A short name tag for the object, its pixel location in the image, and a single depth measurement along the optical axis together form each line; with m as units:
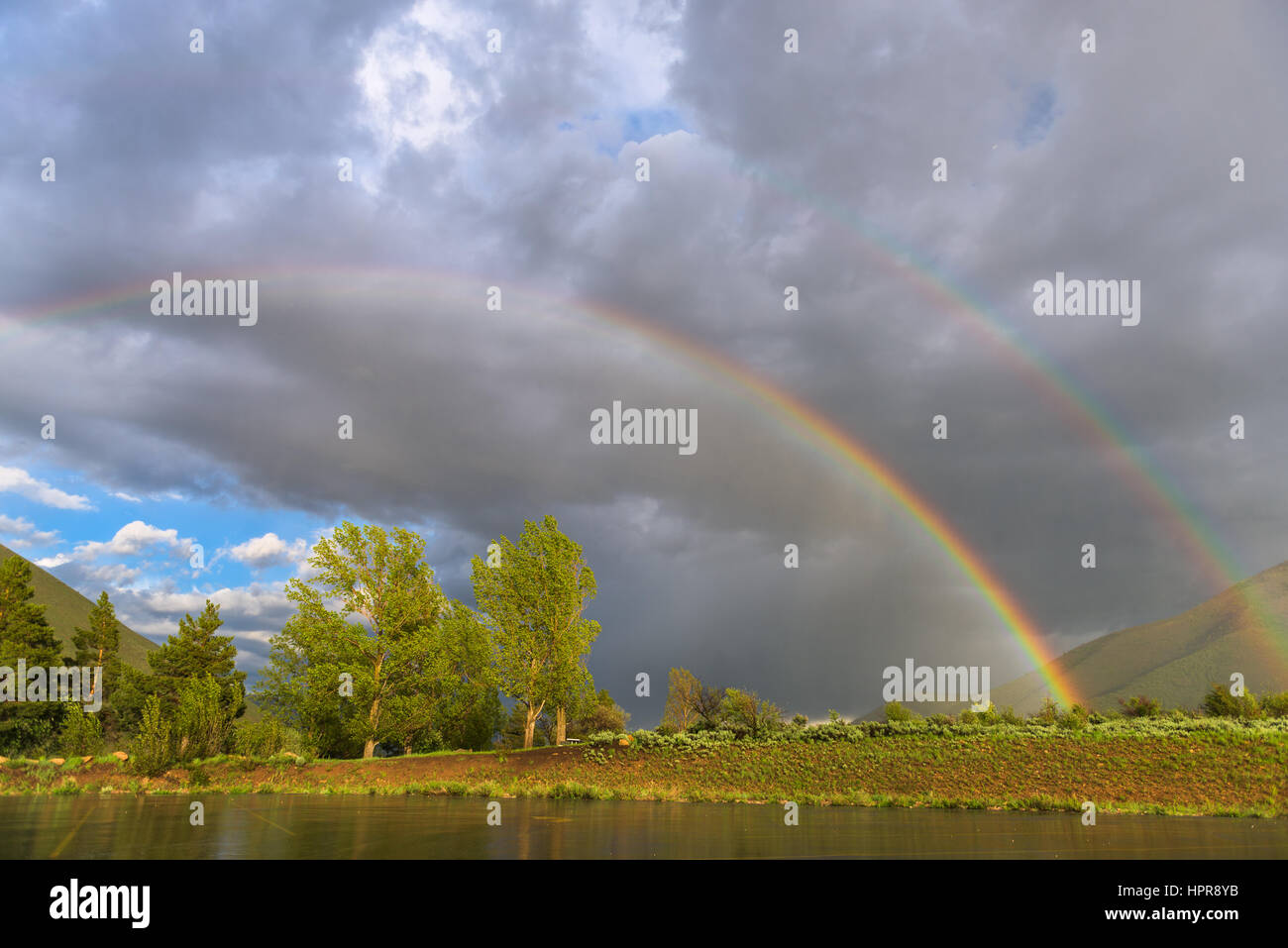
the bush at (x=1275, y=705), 52.34
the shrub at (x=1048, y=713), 41.17
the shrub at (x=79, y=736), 40.91
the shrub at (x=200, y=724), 31.92
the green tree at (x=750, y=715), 36.69
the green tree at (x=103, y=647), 71.62
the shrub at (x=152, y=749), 30.62
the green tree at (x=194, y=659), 64.88
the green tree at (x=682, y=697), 68.38
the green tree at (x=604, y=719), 72.75
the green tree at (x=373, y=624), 43.06
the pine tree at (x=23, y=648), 58.59
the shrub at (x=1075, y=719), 35.56
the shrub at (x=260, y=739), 35.69
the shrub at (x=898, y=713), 45.76
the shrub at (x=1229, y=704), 49.81
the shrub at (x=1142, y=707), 42.47
